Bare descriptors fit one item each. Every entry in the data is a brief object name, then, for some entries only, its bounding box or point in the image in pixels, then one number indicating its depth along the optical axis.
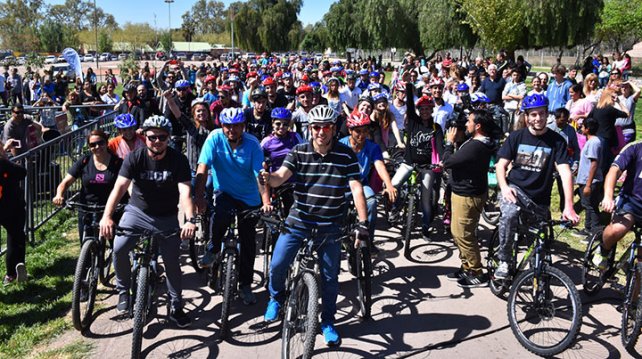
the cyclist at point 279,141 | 6.25
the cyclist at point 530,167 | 5.06
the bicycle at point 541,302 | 4.55
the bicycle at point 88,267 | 4.86
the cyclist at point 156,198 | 4.77
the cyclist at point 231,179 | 5.32
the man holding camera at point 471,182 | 5.59
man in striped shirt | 4.48
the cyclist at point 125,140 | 5.95
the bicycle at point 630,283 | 4.49
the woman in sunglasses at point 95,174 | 5.64
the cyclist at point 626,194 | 4.86
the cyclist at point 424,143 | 7.24
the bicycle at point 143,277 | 4.29
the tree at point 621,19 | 46.28
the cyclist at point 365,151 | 5.78
